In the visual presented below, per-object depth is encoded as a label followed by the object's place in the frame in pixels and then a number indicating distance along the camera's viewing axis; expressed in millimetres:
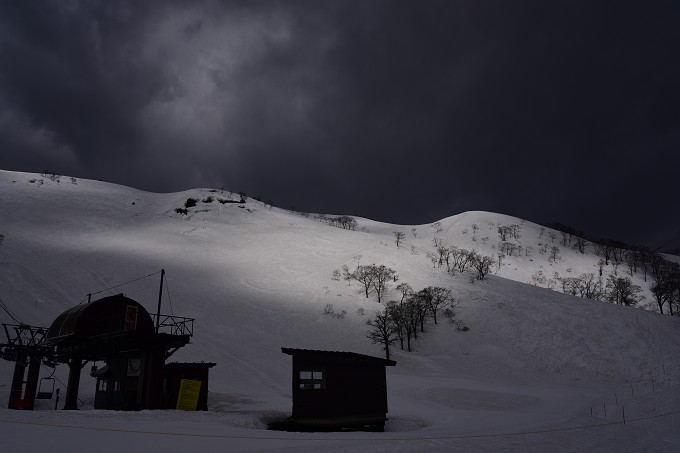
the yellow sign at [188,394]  24688
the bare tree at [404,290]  67456
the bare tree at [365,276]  72694
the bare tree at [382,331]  53103
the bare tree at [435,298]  64438
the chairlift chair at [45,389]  28859
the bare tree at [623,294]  78812
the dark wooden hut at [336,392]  21688
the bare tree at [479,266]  78625
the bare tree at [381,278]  71375
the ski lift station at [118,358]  24047
